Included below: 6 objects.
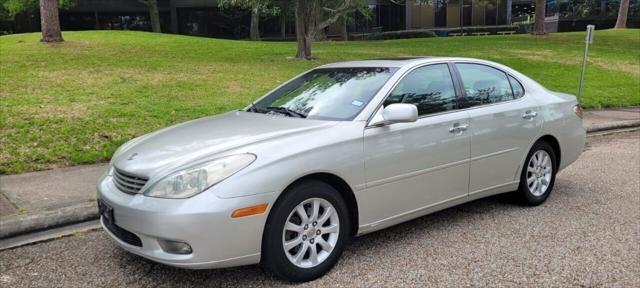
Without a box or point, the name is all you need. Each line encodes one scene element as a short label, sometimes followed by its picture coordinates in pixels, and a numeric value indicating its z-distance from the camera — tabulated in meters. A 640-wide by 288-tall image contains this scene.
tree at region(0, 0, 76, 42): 16.45
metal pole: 11.45
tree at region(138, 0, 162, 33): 33.94
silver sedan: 3.61
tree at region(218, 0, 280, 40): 16.06
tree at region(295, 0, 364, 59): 16.14
